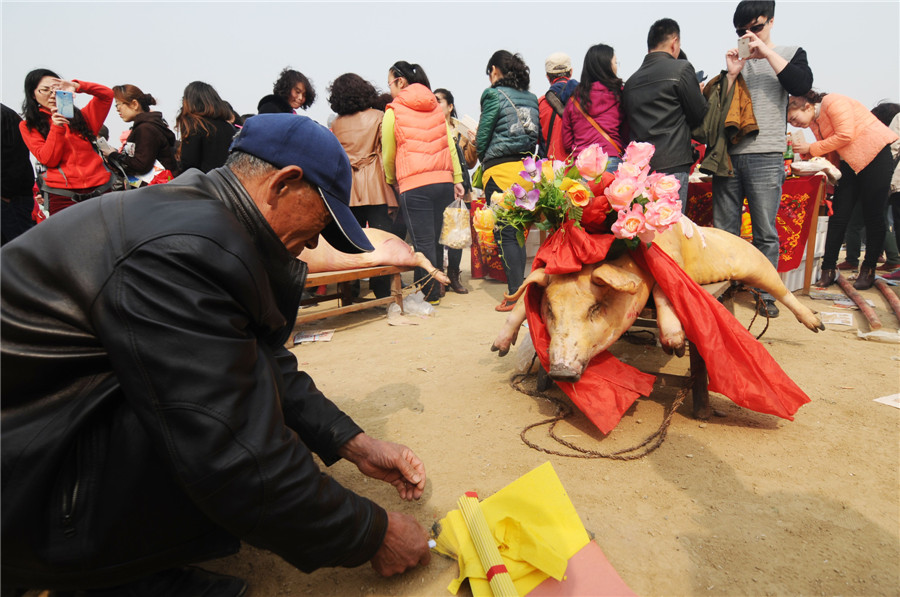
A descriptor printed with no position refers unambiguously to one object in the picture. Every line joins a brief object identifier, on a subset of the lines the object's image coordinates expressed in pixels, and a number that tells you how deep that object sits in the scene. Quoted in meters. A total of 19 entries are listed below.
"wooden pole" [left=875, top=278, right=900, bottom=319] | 4.73
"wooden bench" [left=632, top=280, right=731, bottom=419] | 2.75
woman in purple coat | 4.48
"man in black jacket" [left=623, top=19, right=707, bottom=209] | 4.15
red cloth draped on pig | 2.52
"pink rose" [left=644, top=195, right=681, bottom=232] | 2.51
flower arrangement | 2.53
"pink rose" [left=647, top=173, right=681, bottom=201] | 2.56
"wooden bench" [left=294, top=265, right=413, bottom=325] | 4.63
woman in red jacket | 4.43
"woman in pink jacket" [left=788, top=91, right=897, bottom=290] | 5.34
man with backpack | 5.38
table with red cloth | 5.36
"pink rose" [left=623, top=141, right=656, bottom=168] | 2.62
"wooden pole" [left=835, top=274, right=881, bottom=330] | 4.32
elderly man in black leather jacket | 1.15
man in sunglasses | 4.02
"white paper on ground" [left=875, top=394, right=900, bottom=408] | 2.86
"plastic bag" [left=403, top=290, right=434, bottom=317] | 5.61
